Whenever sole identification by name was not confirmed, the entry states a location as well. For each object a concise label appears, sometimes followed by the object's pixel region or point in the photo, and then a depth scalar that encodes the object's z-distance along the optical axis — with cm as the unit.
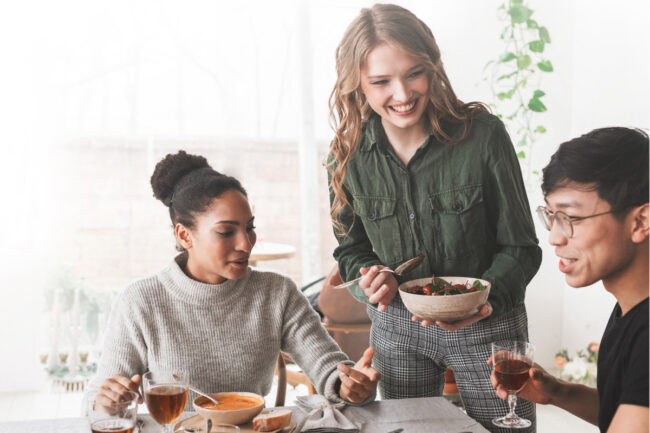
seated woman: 185
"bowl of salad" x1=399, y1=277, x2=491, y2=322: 160
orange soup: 152
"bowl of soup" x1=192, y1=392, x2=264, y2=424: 146
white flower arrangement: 378
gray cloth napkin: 150
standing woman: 177
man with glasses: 121
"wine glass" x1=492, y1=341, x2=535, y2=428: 151
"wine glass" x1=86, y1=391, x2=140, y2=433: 130
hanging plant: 411
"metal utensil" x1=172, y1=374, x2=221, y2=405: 153
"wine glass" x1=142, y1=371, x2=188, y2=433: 137
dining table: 149
